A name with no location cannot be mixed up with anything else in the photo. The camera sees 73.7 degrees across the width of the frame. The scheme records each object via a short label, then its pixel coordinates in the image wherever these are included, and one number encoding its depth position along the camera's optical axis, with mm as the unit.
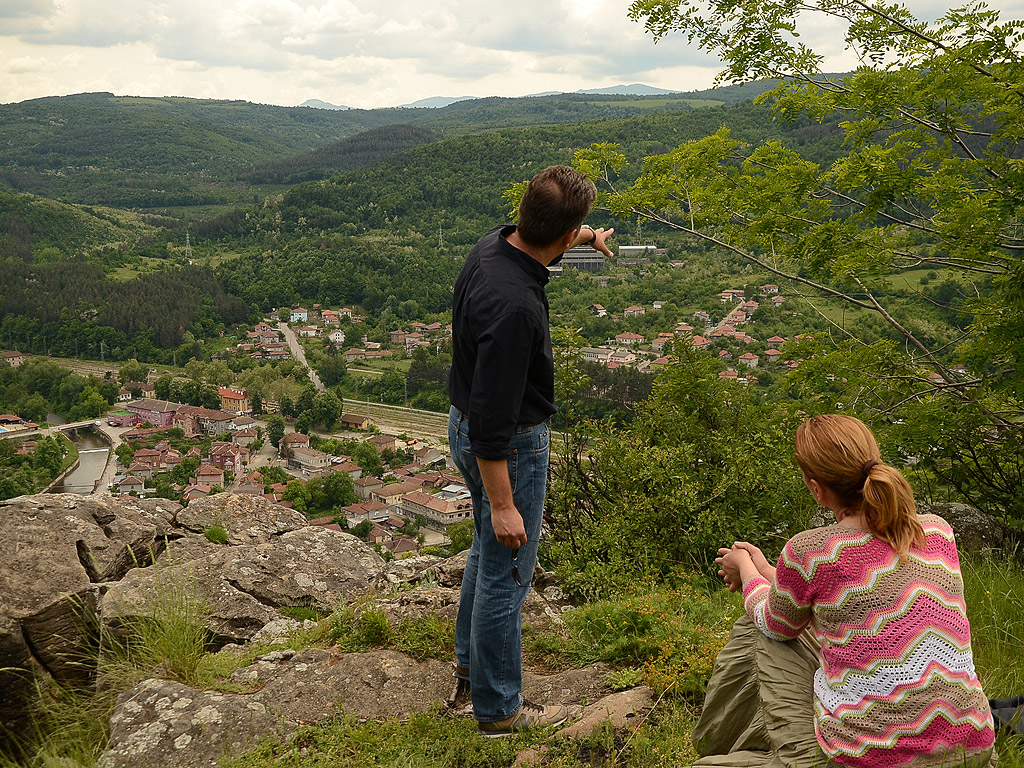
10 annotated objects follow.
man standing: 2047
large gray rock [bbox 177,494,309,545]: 5531
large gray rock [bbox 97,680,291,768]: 2350
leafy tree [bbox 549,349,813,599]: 4129
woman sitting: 1539
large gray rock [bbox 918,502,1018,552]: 4309
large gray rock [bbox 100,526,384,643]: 3322
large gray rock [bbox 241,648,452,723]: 2703
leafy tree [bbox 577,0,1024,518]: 4227
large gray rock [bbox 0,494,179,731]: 3121
